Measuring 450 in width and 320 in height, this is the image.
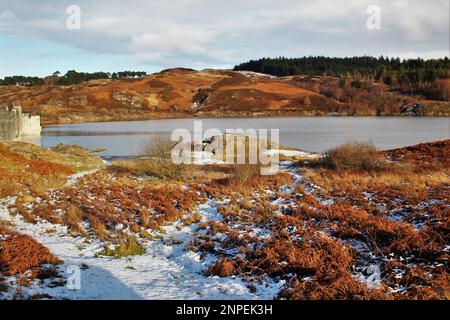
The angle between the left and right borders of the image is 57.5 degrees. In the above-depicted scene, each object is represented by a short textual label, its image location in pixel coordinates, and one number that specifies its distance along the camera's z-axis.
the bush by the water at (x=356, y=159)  21.98
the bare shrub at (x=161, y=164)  21.86
